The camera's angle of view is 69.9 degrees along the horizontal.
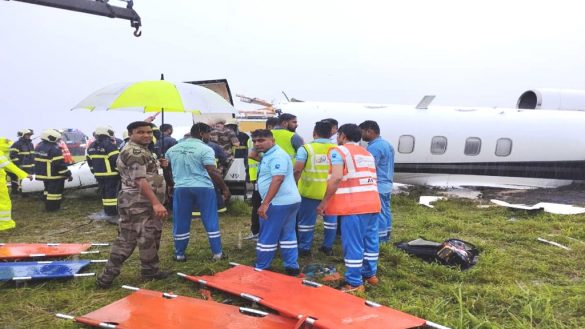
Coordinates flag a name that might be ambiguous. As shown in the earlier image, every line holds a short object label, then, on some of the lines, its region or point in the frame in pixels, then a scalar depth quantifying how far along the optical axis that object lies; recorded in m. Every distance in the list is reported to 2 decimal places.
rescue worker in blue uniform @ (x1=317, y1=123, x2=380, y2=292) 4.21
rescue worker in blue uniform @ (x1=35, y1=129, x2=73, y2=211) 8.38
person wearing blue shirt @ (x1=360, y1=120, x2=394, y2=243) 5.59
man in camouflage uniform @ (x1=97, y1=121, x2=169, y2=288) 4.21
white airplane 10.25
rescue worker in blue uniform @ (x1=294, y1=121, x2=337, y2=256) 5.14
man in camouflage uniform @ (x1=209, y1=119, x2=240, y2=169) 8.05
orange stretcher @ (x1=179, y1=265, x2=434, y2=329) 3.31
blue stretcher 4.45
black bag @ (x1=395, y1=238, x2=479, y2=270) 5.13
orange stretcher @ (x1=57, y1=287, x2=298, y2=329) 3.33
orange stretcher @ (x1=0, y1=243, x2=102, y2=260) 5.16
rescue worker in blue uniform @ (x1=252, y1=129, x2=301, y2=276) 4.45
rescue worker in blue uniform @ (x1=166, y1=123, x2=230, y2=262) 5.00
